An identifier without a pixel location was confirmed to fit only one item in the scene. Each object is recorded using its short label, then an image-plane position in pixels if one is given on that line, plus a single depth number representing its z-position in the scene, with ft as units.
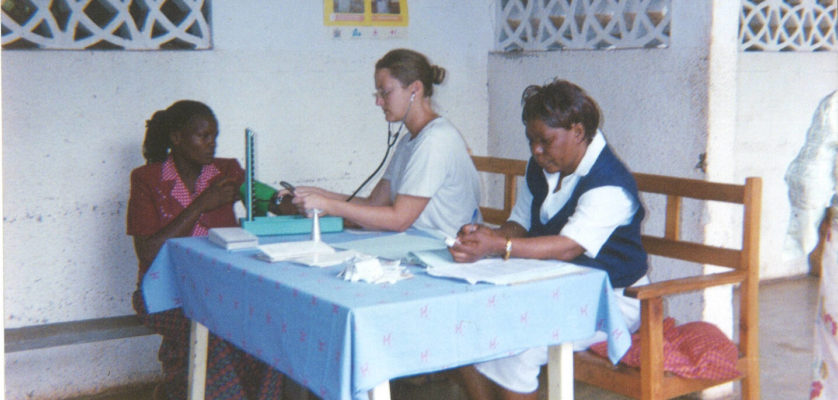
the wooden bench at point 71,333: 11.22
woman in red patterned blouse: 10.57
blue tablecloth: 6.28
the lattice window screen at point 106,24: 11.41
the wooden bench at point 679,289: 8.21
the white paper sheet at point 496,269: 7.08
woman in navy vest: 8.16
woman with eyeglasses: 9.89
